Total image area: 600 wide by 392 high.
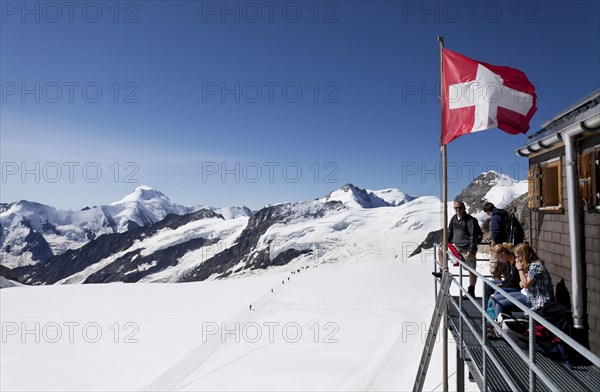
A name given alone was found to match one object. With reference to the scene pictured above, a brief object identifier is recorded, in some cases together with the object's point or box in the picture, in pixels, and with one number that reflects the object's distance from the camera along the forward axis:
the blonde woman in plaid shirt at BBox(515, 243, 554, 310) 6.24
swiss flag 7.68
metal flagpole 6.75
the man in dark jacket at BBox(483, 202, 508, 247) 9.05
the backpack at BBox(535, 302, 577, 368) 5.65
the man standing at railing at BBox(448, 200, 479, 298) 9.20
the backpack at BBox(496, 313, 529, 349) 5.76
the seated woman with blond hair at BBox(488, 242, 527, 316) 7.72
